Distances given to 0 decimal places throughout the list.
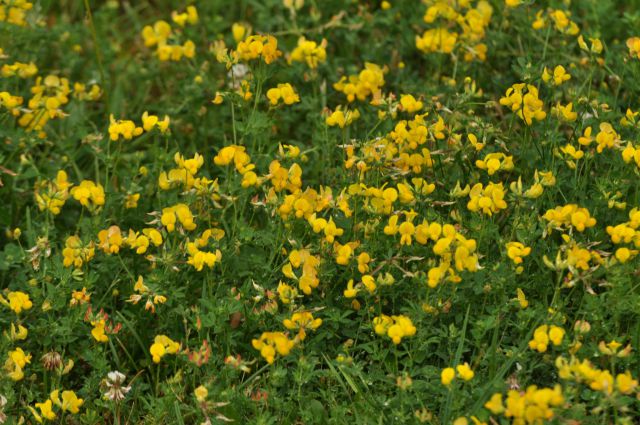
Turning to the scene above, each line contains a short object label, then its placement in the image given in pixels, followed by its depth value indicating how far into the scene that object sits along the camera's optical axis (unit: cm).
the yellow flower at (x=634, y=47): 809
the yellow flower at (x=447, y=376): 614
